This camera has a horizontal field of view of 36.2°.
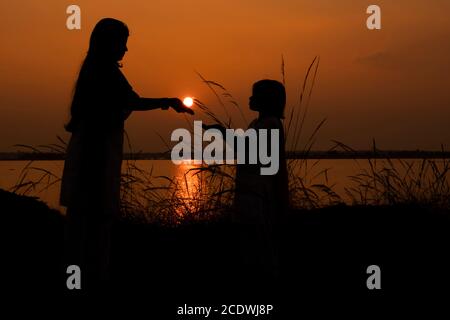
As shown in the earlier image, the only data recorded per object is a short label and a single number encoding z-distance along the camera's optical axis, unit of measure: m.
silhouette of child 4.28
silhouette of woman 3.96
